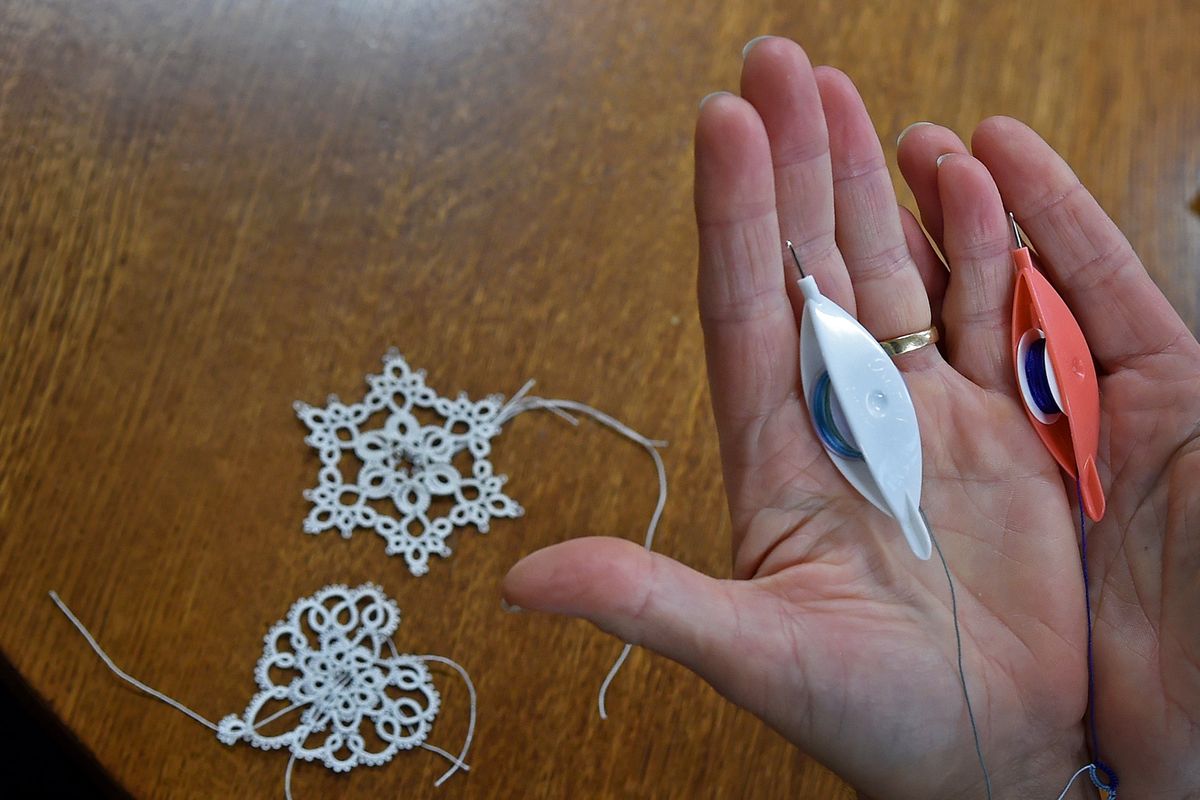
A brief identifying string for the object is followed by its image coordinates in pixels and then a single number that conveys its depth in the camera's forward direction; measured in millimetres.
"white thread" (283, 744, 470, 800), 390
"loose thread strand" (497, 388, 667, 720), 425
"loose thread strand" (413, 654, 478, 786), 396
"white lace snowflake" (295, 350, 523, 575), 413
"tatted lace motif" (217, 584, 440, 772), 394
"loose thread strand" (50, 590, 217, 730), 390
